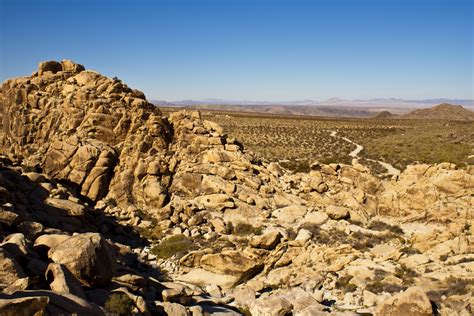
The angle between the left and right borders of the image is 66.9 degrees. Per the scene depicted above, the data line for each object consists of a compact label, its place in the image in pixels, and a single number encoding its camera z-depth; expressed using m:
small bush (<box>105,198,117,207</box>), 30.72
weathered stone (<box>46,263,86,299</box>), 12.45
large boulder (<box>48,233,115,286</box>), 14.15
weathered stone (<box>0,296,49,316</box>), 9.51
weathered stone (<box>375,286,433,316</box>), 15.83
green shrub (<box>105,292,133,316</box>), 12.87
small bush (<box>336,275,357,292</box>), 20.11
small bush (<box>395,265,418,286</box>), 20.06
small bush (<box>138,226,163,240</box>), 27.46
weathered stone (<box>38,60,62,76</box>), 37.36
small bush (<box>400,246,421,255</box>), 23.23
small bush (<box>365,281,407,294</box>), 19.38
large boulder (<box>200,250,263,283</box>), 22.50
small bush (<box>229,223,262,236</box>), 27.25
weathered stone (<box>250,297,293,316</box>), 16.78
